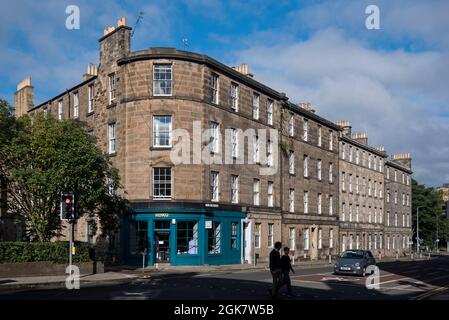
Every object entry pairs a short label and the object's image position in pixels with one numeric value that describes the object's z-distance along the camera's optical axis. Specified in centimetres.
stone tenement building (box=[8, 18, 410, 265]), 3525
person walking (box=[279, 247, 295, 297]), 1856
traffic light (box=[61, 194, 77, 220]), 2319
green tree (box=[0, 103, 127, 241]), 2612
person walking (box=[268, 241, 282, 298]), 1781
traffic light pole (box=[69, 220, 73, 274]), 2366
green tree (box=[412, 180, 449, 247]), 10012
